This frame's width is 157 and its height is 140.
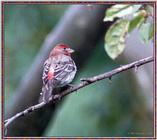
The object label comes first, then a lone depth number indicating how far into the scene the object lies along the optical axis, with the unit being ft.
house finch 29.04
